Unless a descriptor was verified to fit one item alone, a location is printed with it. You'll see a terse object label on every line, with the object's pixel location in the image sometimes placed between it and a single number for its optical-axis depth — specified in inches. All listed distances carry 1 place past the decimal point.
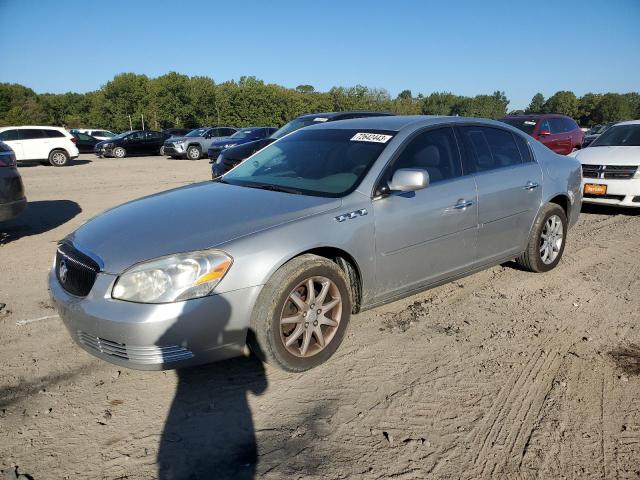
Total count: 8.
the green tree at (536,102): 5002.0
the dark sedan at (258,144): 419.8
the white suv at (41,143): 756.6
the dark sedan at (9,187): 244.2
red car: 544.1
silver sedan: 108.7
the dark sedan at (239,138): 754.2
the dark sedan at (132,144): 982.4
